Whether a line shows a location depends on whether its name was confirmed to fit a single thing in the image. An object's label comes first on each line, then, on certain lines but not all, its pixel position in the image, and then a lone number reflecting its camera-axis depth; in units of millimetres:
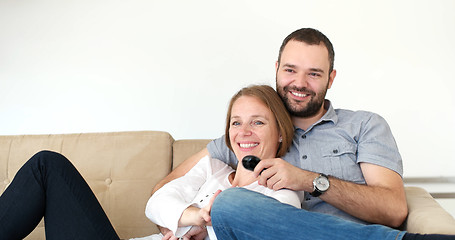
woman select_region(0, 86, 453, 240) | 1745
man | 1752
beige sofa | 2309
